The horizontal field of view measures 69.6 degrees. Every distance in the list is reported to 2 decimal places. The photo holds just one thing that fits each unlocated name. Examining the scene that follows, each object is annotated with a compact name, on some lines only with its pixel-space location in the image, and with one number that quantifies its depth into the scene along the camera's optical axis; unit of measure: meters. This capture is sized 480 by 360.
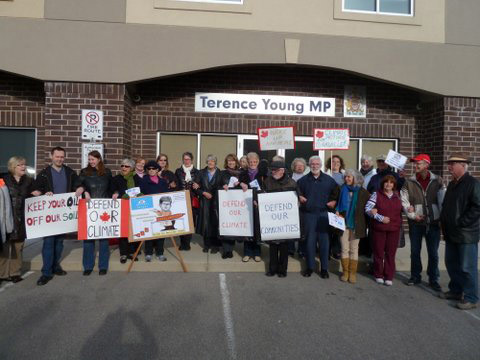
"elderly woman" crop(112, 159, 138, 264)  5.64
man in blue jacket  5.36
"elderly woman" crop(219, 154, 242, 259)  5.86
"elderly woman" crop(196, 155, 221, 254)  6.06
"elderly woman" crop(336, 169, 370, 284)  5.19
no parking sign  7.00
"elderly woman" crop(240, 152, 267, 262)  5.74
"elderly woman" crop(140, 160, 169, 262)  5.76
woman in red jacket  5.08
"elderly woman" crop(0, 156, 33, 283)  4.95
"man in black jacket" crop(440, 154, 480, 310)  4.32
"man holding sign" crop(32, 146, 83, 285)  5.11
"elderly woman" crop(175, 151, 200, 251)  6.38
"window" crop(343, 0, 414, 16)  8.00
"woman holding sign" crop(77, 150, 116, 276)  5.34
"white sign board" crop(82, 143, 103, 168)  7.12
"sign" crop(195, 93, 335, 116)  8.32
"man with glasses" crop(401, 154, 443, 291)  4.98
